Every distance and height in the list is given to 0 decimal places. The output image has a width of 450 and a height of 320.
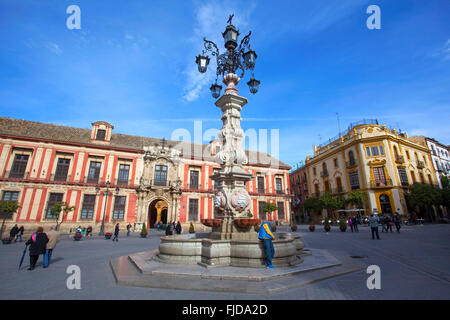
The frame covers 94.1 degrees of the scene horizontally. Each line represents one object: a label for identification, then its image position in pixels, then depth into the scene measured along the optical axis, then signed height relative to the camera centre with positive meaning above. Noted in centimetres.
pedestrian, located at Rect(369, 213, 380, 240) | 1120 -34
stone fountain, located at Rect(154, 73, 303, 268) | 498 -24
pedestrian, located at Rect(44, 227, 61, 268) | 579 -70
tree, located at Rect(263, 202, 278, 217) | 2472 +112
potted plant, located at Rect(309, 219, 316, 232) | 2010 -105
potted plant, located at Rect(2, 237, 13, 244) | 1134 -117
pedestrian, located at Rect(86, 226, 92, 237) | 1734 -113
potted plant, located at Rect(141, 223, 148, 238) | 1662 -121
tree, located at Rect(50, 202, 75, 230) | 1805 +71
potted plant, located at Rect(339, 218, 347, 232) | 1789 -70
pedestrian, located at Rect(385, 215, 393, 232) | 1522 -40
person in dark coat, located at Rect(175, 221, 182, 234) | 1602 -81
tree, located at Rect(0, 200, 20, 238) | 1544 +85
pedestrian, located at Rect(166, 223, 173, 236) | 1418 -84
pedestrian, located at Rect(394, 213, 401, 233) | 1482 -39
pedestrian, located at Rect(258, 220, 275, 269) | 470 -55
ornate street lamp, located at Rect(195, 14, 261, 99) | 784 +576
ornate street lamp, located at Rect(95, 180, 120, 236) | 1820 -112
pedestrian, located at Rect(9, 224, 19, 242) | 1230 -83
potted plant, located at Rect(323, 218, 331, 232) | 1790 -78
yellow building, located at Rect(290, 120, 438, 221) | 2577 +677
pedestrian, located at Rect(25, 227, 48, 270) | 553 -69
